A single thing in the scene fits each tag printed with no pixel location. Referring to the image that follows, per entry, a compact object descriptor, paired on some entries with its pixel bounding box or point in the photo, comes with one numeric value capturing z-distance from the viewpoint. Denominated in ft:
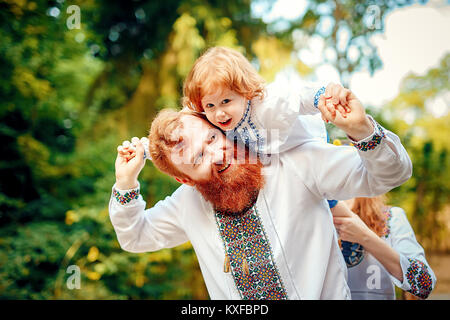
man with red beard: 3.79
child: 3.70
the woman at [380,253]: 4.72
